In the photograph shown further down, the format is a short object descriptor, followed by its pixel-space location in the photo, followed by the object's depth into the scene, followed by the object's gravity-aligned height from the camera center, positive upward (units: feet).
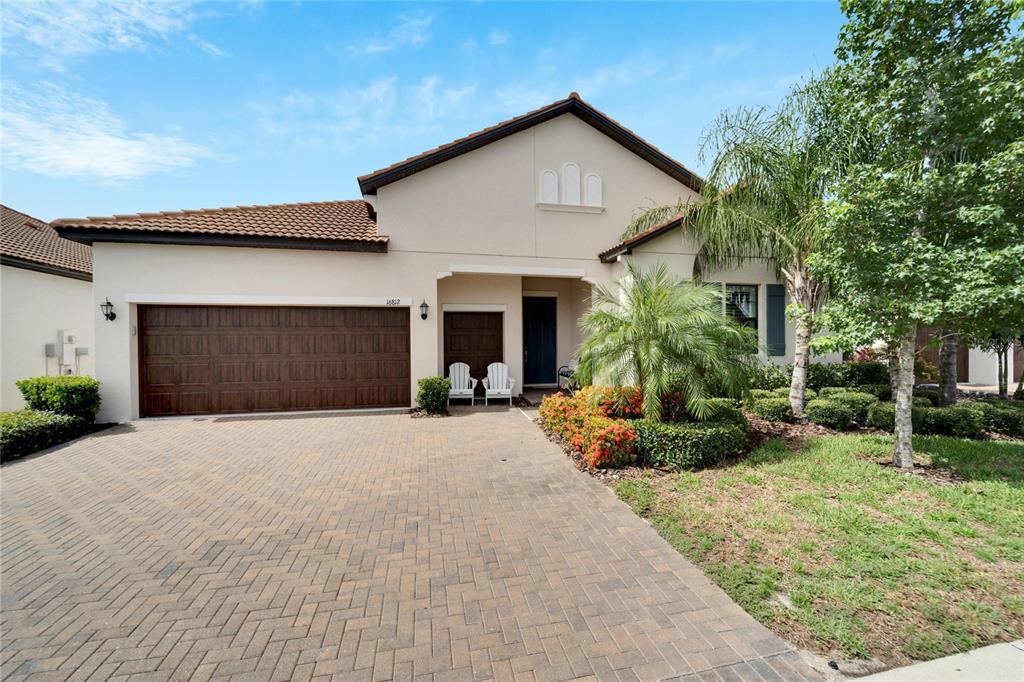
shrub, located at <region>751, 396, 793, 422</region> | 29.35 -5.39
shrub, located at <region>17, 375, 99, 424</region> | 27.84 -3.70
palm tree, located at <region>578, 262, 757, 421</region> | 22.12 -0.49
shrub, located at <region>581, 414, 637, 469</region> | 20.81 -5.63
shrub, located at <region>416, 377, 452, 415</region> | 33.83 -4.70
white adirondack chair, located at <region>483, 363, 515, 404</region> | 38.73 -3.85
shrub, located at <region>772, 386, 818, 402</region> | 32.19 -4.70
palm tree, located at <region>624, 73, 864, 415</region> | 26.84 +11.05
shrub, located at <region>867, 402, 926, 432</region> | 27.23 -5.61
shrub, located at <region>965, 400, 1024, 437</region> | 27.07 -5.77
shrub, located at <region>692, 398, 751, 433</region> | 23.85 -4.89
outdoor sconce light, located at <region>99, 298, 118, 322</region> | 30.78 +2.36
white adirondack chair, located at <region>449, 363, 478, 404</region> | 37.65 -4.07
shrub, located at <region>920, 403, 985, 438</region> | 26.14 -5.73
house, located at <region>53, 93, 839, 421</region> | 31.99 +5.99
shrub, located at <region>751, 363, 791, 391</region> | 36.91 -3.92
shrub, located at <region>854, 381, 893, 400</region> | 34.30 -4.75
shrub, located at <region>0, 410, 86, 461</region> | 23.13 -5.50
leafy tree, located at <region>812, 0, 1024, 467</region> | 17.16 +6.98
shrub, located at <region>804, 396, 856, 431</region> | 28.25 -5.52
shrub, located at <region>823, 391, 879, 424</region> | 29.09 -4.85
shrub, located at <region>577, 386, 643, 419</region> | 24.16 -3.91
